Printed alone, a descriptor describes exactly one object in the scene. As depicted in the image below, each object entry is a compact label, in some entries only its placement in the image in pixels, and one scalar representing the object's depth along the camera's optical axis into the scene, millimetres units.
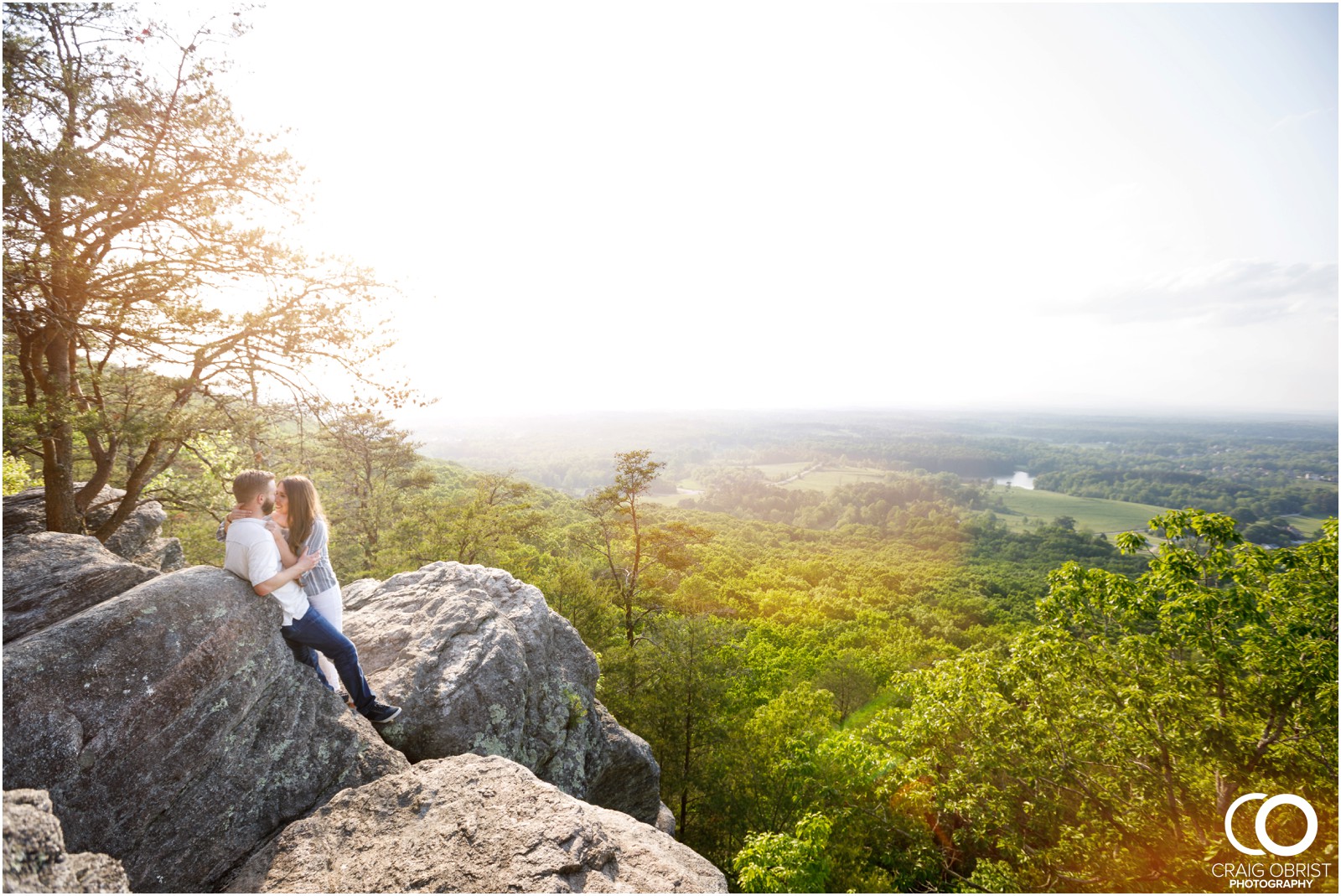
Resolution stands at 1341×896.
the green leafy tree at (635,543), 19219
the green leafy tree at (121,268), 6387
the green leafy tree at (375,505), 19672
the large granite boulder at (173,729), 4004
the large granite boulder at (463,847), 4457
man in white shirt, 4965
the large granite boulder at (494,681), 6883
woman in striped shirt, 5160
